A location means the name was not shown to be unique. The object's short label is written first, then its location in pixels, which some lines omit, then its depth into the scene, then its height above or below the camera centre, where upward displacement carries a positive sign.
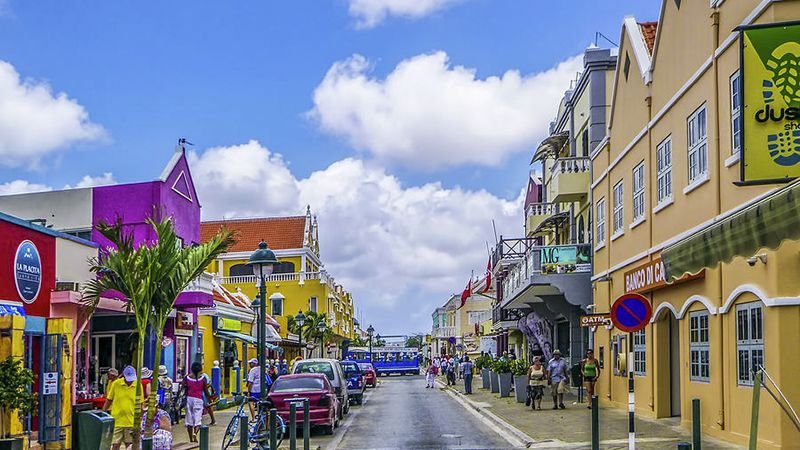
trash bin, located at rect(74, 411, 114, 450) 9.47 -1.27
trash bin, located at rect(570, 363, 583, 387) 30.95 -2.42
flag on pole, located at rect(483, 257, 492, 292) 52.85 +1.53
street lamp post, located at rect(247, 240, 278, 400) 17.48 +0.63
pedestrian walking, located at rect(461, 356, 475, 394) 39.31 -3.05
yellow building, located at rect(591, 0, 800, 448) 9.80 +1.46
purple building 23.36 +2.19
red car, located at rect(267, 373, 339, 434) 21.08 -2.08
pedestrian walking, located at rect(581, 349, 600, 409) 26.48 -1.96
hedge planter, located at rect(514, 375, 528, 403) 30.12 -2.74
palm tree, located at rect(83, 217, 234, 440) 15.18 +0.56
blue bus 80.12 -4.94
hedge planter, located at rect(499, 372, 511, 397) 34.25 -3.06
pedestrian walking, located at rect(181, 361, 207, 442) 20.08 -2.02
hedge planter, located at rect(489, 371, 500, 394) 36.97 -3.18
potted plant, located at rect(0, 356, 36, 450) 15.06 -1.35
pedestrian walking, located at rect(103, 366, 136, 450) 15.34 -1.56
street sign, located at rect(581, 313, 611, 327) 22.59 -0.45
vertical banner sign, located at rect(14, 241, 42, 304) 17.75 +0.64
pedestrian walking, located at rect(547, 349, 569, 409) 26.77 -2.14
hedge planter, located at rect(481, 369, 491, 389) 41.38 -3.41
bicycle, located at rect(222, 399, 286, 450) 17.36 -2.41
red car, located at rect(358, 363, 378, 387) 49.33 -3.89
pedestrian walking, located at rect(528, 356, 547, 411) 26.83 -2.37
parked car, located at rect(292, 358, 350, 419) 26.58 -1.94
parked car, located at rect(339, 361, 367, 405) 34.22 -2.92
